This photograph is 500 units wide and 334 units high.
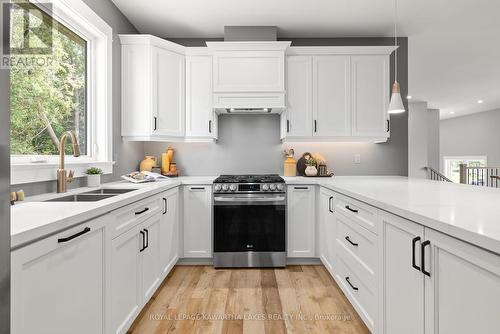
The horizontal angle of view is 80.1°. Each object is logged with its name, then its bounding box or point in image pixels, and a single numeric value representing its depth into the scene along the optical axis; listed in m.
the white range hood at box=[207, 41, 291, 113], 3.23
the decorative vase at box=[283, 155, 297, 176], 3.55
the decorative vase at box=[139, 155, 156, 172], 3.45
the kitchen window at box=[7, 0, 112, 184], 1.88
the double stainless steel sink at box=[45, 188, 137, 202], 1.95
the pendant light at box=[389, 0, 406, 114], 2.45
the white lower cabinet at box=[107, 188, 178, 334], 1.67
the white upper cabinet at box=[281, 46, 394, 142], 3.33
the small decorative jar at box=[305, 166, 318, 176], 3.40
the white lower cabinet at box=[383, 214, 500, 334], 0.88
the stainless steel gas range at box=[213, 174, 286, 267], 2.99
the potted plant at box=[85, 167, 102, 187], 2.40
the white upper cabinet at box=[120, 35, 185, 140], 3.13
